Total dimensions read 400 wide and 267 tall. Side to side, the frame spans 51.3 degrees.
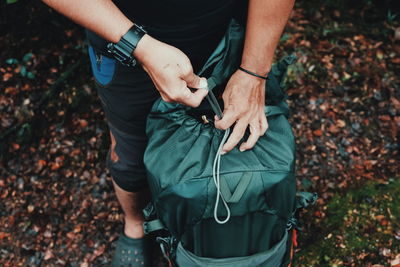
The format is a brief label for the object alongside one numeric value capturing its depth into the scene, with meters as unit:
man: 1.53
